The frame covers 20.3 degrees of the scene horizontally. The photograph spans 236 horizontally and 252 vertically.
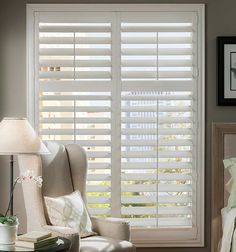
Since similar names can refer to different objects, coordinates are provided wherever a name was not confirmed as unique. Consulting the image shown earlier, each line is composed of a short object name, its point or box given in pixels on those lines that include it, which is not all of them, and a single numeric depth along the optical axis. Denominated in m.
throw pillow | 4.75
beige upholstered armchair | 4.61
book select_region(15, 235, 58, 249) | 4.03
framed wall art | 5.61
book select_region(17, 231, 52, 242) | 4.05
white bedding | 4.85
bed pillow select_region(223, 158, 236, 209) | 5.21
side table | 4.03
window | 5.60
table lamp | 4.44
